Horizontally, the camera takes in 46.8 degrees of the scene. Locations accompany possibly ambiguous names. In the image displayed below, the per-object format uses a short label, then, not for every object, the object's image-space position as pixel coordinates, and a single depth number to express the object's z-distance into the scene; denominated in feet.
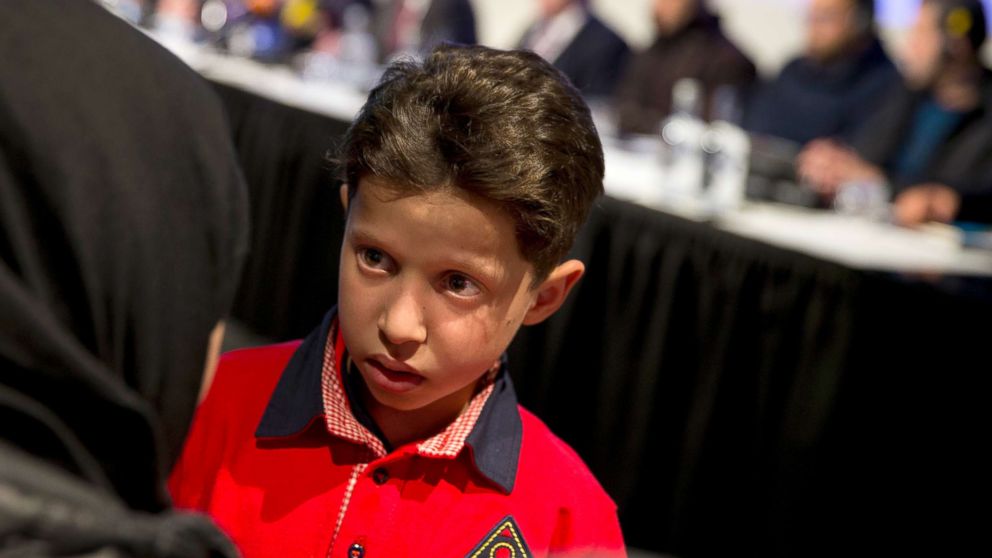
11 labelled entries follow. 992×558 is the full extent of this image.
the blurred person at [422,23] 25.63
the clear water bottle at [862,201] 11.62
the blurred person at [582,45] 21.52
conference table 8.66
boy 3.31
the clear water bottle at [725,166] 11.10
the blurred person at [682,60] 19.65
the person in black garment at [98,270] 2.15
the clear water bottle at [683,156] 11.18
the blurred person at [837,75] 16.72
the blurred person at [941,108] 14.19
